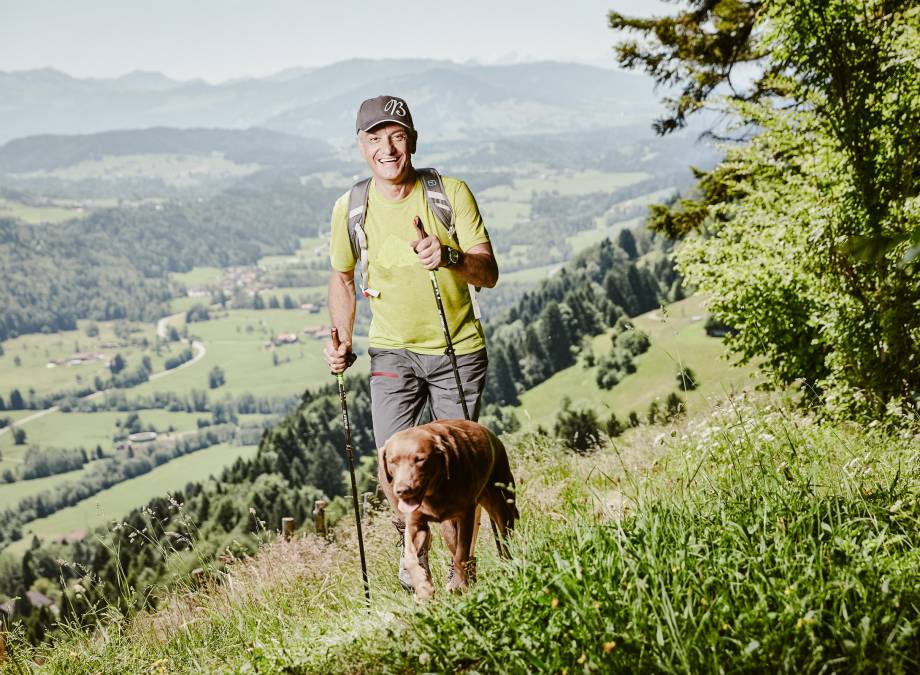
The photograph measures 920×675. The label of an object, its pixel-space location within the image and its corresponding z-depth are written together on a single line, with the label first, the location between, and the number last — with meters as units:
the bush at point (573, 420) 54.31
